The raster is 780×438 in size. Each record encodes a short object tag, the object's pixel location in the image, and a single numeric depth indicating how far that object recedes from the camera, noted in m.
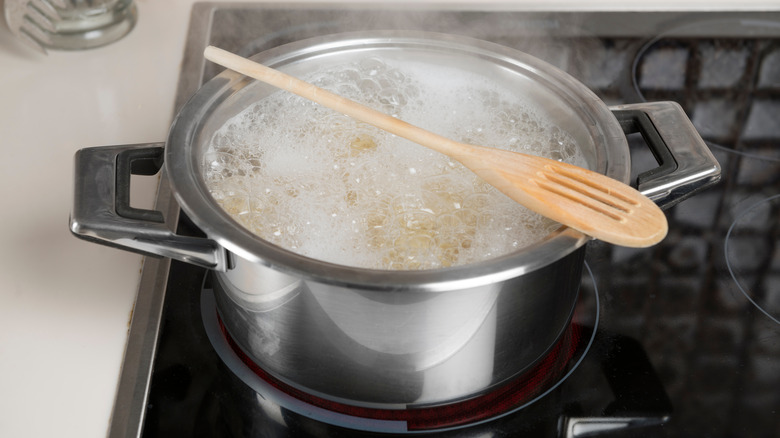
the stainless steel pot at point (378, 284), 0.59
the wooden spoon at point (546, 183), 0.62
